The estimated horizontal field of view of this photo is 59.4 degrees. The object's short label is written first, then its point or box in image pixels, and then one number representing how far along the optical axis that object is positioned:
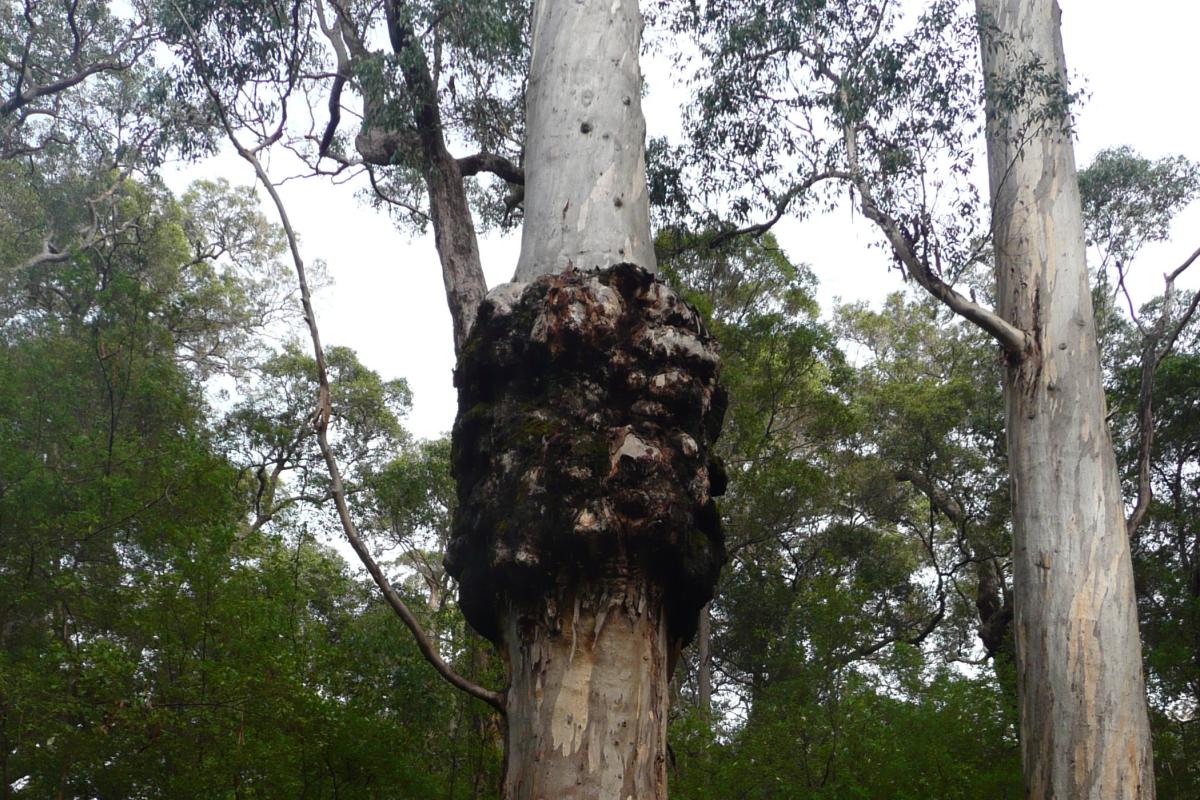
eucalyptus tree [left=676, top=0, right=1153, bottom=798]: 5.40
